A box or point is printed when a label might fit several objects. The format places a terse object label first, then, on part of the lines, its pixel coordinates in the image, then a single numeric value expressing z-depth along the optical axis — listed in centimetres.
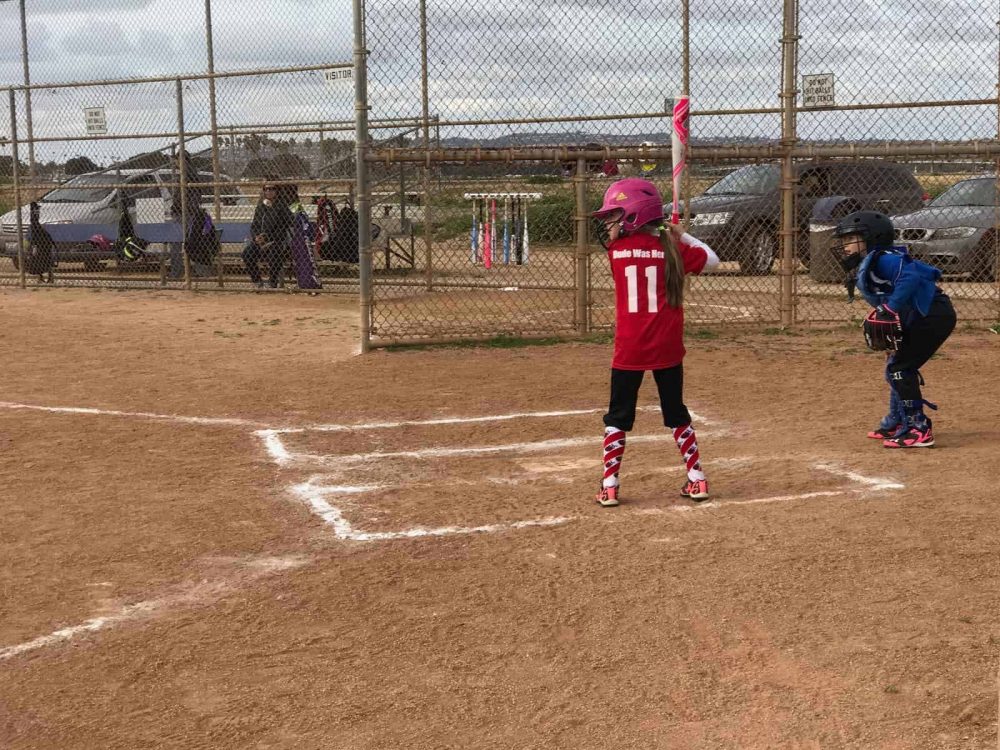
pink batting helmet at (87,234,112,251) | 1817
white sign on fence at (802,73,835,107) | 1133
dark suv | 1609
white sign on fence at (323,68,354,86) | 1273
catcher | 704
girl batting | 596
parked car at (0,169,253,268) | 1830
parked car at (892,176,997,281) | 1432
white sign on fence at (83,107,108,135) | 1588
